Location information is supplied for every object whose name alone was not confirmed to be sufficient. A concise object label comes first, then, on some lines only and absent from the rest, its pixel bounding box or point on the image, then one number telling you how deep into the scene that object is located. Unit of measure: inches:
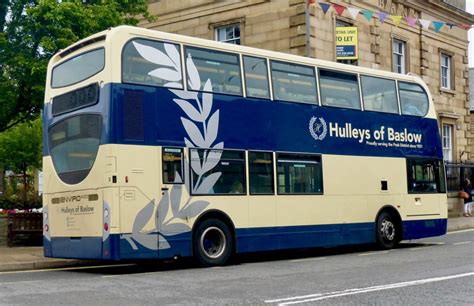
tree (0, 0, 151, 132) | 732.7
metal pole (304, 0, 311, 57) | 839.9
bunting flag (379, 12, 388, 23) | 869.8
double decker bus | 506.9
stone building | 1018.1
